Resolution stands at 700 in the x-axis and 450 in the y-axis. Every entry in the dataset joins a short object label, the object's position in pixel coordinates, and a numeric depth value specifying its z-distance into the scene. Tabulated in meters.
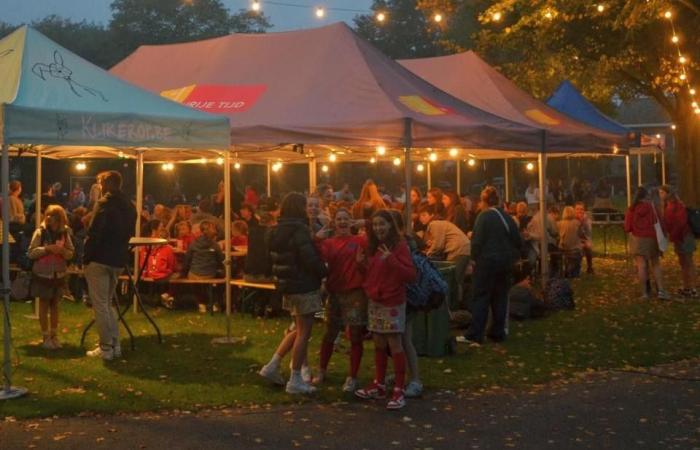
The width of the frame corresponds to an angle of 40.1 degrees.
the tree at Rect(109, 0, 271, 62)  60.56
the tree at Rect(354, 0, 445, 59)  61.81
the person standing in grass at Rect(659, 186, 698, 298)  14.10
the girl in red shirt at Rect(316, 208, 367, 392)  7.82
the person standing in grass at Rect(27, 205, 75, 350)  9.65
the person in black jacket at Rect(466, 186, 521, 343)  10.25
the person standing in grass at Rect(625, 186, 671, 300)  13.59
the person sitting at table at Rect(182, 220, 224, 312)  12.84
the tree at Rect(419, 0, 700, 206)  19.19
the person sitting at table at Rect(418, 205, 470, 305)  11.45
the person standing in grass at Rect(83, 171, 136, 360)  9.15
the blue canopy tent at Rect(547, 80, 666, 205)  18.17
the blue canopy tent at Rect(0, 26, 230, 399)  7.94
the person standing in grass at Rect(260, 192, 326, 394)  7.76
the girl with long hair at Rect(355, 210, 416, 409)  7.48
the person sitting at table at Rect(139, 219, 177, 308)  13.02
